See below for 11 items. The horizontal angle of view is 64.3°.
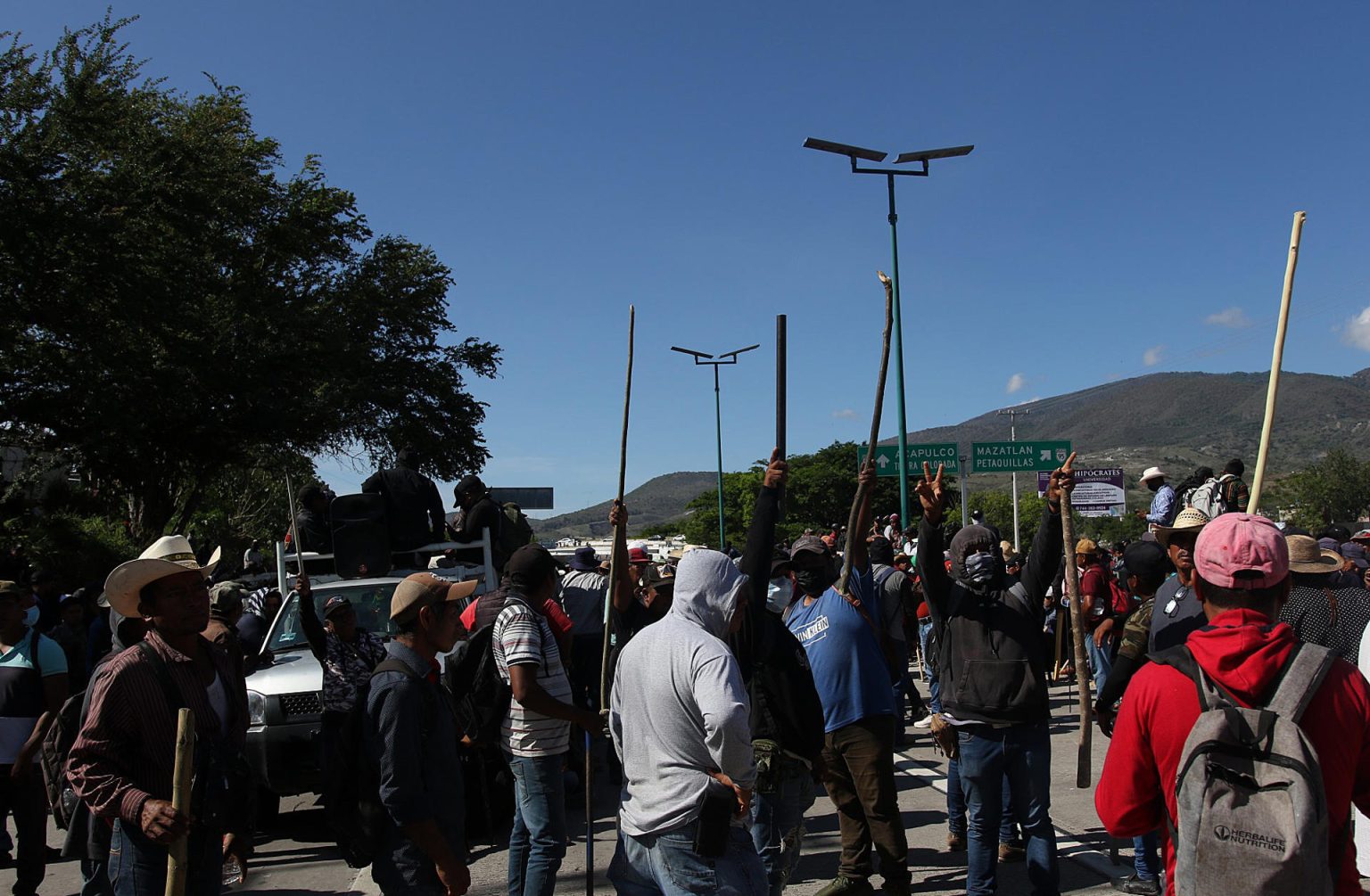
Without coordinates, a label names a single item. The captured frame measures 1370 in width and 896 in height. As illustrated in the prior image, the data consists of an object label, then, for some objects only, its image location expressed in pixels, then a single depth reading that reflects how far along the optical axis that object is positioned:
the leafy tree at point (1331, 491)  93.38
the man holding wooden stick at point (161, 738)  3.59
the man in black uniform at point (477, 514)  10.75
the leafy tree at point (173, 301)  17.47
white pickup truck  7.86
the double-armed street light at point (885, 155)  16.67
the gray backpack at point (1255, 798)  2.41
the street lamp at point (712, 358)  38.09
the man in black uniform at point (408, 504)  10.23
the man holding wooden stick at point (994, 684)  5.20
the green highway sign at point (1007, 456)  32.81
